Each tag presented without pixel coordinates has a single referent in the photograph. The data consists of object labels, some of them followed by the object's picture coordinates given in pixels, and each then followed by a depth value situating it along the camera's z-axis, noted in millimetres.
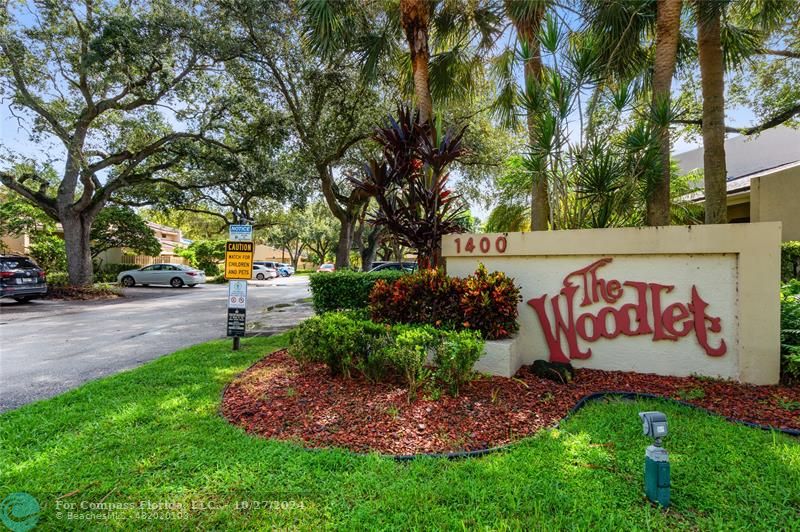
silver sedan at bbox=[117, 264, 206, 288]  19562
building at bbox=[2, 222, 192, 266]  21531
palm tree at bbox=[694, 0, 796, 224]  5562
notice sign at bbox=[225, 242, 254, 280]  5820
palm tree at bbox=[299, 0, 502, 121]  6250
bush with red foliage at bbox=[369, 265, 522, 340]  4324
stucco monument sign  3900
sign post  5824
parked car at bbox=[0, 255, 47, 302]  11266
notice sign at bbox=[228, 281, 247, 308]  5949
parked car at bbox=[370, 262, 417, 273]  15764
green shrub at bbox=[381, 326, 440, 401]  3664
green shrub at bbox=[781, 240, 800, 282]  7377
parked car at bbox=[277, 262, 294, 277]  31034
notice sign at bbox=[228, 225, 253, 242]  5887
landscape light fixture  2018
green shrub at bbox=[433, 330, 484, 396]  3615
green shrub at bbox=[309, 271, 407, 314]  6949
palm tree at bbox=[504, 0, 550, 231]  5725
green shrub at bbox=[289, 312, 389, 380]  4039
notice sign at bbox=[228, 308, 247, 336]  5906
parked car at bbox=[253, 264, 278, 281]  26672
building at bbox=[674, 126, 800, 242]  8438
